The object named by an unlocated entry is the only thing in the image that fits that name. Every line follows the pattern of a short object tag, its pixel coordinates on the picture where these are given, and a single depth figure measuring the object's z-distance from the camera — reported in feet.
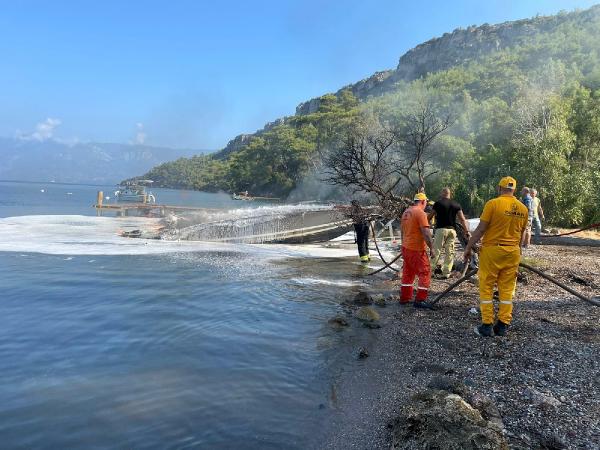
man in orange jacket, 26.84
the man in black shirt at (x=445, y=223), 33.42
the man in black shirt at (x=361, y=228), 44.75
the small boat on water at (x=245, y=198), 223.30
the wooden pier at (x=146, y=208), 116.71
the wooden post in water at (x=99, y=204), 122.52
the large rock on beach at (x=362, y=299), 28.40
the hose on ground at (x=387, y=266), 38.42
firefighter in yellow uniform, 19.47
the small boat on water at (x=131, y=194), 182.70
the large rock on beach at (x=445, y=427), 10.90
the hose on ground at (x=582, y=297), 22.91
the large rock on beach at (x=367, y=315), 24.22
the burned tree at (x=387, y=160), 43.55
